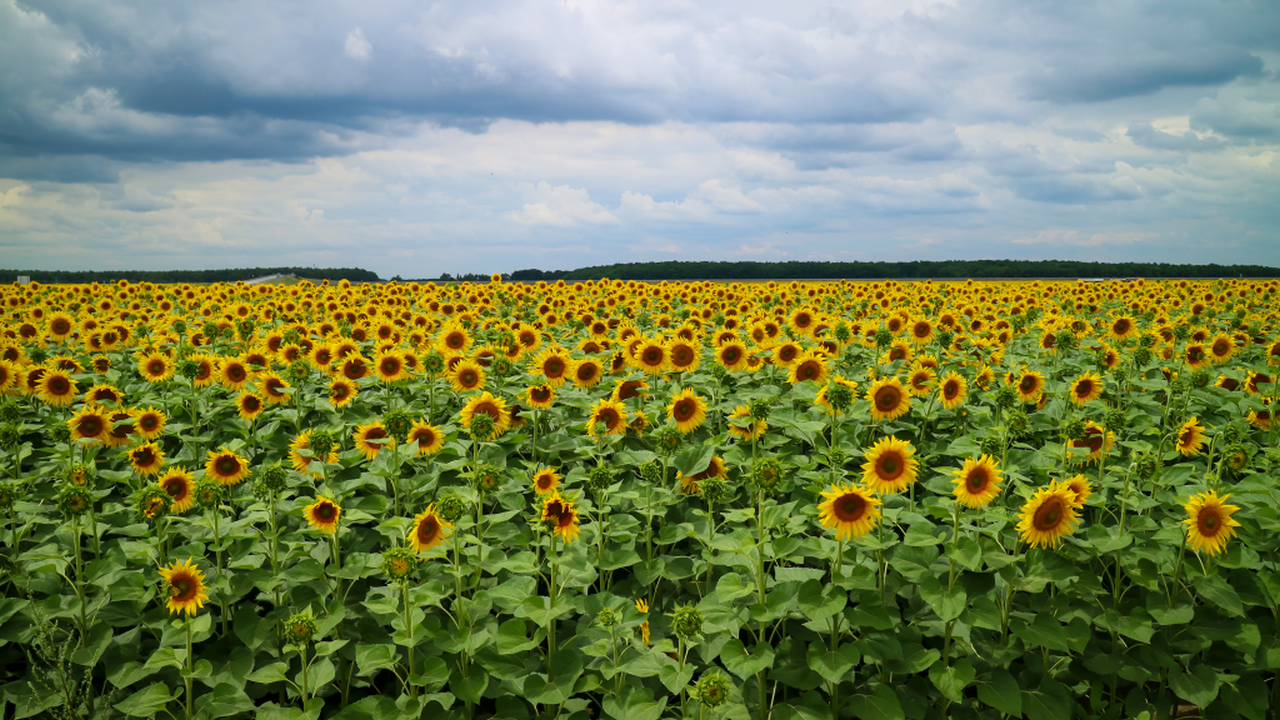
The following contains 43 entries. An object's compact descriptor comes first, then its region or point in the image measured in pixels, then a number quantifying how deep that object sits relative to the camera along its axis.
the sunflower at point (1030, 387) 7.27
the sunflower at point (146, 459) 5.88
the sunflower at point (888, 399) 6.20
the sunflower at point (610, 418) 6.17
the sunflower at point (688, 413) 6.23
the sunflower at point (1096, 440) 5.60
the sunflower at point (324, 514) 4.73
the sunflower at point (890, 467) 4.64
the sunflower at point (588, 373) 7.77
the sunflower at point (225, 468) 5.55
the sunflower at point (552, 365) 7.29
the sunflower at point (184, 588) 4.44
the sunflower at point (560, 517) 4.49
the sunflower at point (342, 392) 7.34
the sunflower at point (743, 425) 6.01
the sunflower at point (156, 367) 8.17
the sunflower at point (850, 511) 4.21
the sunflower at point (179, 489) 5.30
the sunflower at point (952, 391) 6.77
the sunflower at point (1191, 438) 5.69
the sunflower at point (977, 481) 4.38
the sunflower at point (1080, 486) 4.68
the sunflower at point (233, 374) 7.96
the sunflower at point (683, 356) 7.87
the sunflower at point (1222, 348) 9.37
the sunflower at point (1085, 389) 6.87
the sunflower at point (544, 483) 4.91
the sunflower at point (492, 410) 6.01
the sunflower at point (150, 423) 6.52
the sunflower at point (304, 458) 5.59
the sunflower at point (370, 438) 5.90
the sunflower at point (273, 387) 7.55
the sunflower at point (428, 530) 4.51
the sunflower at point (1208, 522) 4.42
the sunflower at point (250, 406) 7.14
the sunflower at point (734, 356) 7.82
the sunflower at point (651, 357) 7.67
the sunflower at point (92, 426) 6.31
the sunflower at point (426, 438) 5.92
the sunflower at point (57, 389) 7.75
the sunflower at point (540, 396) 6.39
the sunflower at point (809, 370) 7.28
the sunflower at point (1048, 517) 4.31
